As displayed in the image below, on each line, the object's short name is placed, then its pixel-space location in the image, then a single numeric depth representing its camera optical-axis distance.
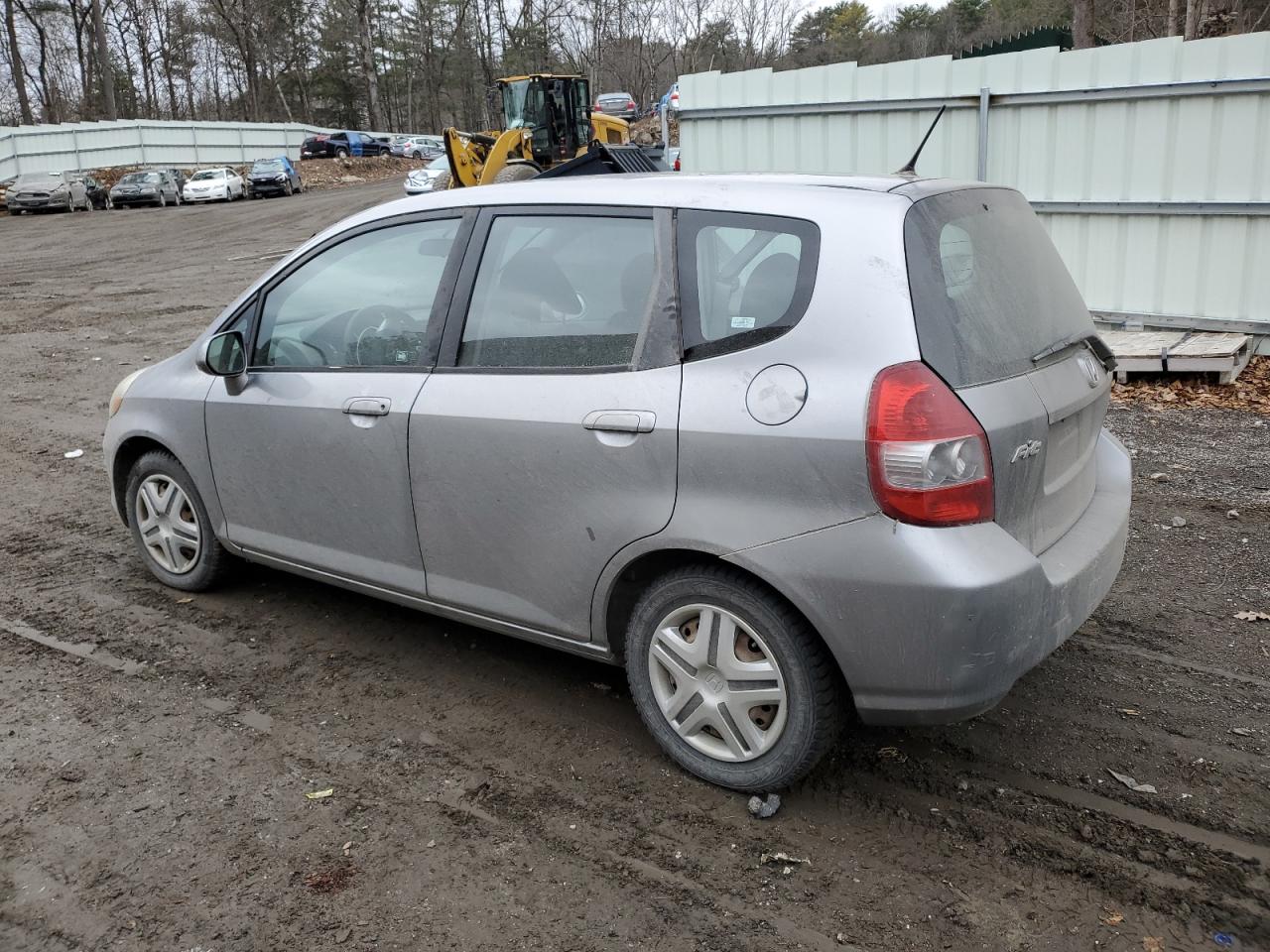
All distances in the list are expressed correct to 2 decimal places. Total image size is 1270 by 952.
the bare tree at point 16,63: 54.00
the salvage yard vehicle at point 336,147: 52.66
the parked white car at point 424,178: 32.88
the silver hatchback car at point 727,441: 2.88
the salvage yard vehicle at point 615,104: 54.73
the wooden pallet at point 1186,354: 8.44
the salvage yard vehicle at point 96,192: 36.31
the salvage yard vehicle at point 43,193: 34.09
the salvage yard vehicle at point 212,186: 38.09
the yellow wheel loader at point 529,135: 22.14
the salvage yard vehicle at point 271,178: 39.84
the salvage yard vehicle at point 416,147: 56.66
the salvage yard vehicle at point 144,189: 36.44
